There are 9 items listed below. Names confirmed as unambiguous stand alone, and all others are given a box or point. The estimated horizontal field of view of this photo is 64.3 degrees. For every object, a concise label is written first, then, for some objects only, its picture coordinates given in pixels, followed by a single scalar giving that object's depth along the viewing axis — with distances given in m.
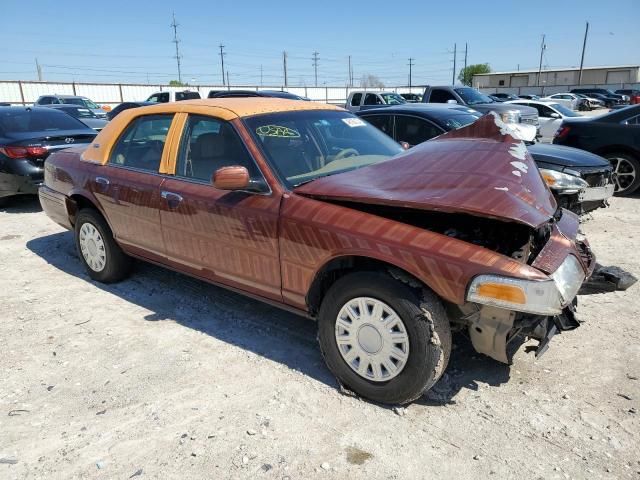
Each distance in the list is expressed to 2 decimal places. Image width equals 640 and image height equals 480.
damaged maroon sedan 2.60
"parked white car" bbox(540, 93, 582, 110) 33.49
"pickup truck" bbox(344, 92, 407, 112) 17.16
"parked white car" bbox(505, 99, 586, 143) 15.28
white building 74.50
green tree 101.69
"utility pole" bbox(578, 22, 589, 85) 68.22
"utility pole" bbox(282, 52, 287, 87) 75.00
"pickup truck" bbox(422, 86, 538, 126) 14.12
